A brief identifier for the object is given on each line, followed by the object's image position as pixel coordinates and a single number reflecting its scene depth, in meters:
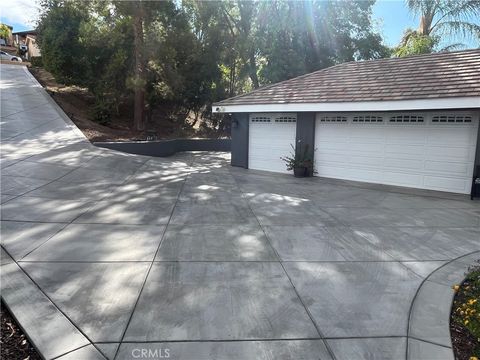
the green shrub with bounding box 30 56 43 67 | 25.32
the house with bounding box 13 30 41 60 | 40.93
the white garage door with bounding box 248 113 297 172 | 13.57
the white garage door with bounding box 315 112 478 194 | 10.24
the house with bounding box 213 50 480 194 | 10.13
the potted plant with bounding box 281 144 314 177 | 12.75
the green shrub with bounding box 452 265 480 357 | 3.32
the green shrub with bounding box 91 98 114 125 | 18.23
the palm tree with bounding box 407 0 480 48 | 15.80
